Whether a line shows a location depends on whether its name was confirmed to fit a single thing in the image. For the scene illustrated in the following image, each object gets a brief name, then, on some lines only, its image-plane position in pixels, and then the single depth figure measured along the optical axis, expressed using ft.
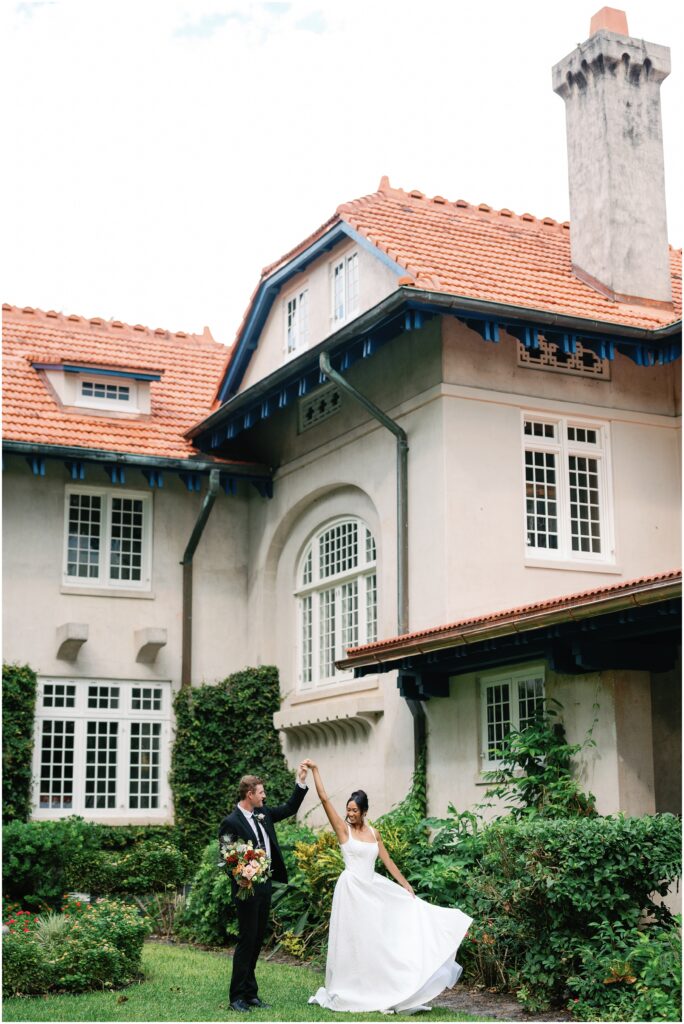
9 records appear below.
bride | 37.99
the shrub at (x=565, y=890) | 37.63
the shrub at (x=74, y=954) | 40.88
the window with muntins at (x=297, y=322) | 69.67
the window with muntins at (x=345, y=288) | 65.31
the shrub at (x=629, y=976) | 34.19
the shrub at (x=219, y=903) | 51.72
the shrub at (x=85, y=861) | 59.62
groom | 37.55
